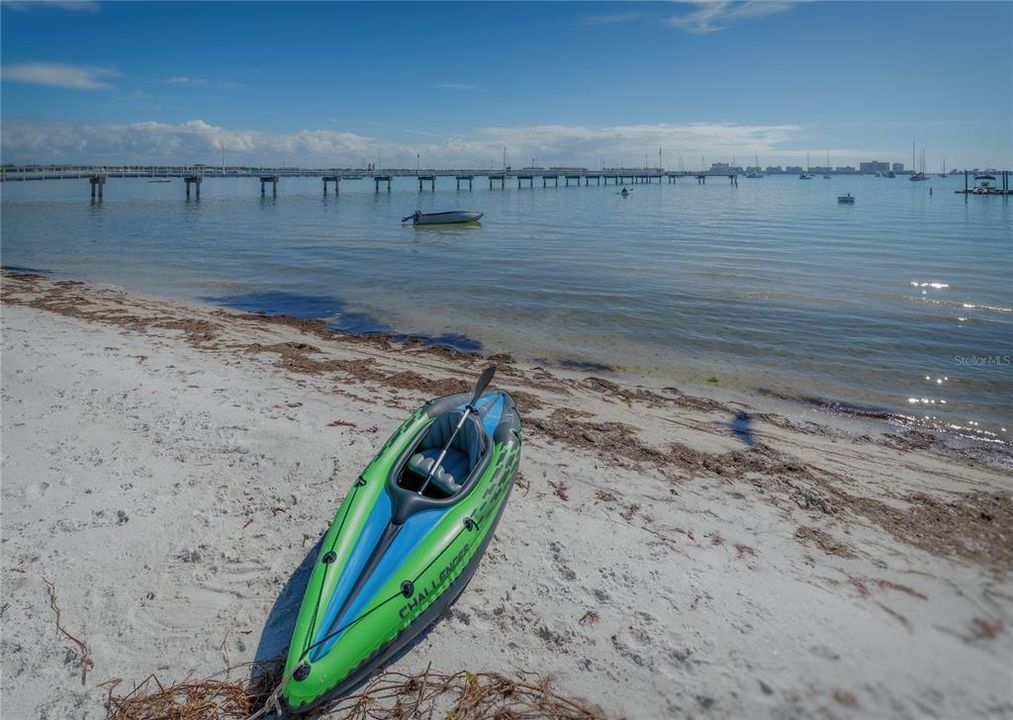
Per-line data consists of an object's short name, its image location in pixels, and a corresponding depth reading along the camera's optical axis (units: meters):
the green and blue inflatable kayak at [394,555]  3.58
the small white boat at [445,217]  39.94
